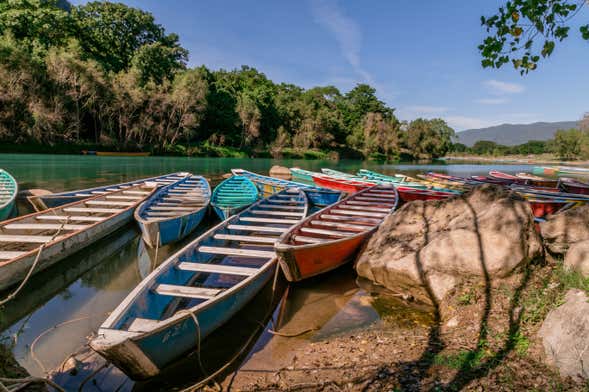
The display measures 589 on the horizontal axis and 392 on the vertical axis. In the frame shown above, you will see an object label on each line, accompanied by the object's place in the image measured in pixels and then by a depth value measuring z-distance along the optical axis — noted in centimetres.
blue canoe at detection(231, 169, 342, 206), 1254
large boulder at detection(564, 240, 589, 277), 358
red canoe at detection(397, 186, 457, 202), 1258
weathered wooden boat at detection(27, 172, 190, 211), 891
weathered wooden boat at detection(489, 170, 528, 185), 1911
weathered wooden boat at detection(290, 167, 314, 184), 1959
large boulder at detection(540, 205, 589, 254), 457
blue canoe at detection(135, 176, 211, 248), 707
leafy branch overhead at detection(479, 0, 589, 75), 317
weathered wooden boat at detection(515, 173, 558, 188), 1884
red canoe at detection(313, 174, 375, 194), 1545
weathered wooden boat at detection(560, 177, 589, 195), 1576
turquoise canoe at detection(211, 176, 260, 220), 962
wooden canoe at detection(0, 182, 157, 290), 511
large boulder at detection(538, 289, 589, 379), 262
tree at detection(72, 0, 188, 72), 5019
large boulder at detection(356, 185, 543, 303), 451
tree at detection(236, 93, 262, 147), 5409
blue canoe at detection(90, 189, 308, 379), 302
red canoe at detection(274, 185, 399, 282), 525
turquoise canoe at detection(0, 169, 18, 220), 816
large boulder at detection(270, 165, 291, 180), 2436
